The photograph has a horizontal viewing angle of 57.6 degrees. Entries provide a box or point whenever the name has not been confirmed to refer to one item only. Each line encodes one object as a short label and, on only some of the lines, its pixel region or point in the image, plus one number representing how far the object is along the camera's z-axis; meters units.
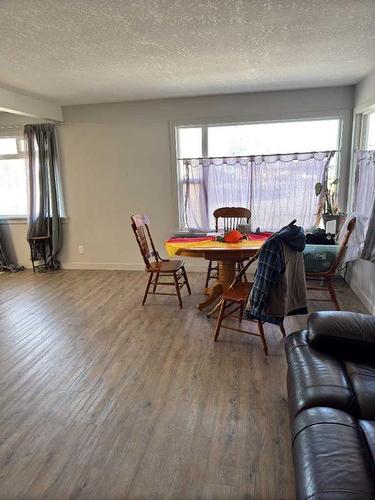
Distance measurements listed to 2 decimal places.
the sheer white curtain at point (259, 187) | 4.38
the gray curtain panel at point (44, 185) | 4.90
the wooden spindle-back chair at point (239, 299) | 2.70
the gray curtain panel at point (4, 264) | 5.32
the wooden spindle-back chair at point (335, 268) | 3.16
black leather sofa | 1.10
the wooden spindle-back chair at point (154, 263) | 3.63
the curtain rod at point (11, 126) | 5.03
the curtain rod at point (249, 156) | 4.28
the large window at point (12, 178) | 5.20
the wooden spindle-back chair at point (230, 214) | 4.05
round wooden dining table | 3.16
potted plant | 4.10
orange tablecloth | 3.30
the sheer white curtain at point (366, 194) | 3.24
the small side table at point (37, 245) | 5.11
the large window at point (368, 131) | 3.76
